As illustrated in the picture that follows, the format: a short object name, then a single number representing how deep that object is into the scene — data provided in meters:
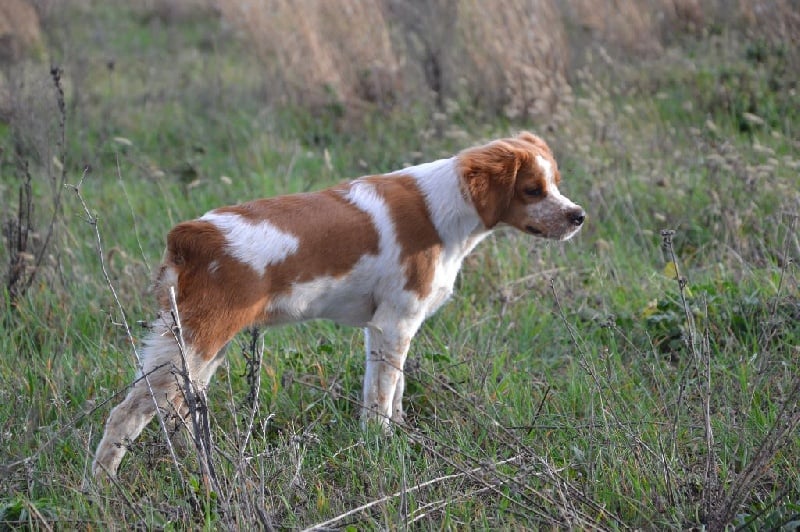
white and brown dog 6.57
